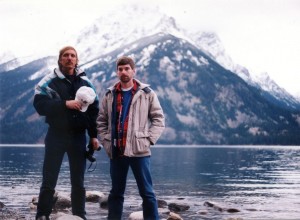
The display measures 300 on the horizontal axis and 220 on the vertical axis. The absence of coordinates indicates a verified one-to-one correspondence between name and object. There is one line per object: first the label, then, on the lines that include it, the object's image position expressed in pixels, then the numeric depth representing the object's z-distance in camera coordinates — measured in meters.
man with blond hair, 7.71
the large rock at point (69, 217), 7.86
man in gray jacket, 7.54
